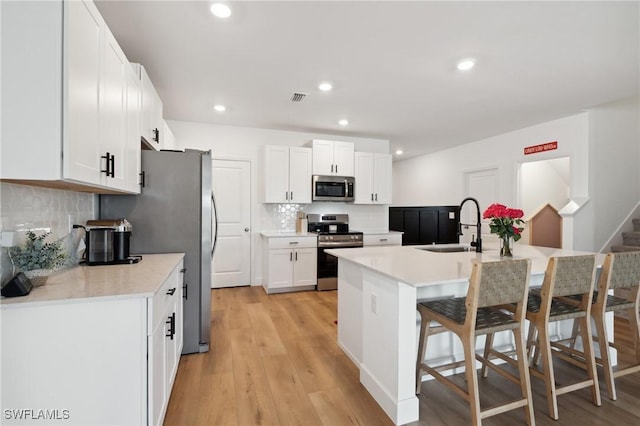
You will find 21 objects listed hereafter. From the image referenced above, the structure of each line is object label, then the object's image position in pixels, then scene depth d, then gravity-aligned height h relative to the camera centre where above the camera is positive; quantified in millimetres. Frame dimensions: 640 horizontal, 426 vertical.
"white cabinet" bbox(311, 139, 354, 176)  4770 +893
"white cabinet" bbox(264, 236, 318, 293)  4363 -718
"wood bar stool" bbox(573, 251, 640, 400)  1962 -510
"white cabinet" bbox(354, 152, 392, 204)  5059 +609
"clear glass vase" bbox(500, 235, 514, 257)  2382 -255
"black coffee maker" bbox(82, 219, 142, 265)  1946 -187
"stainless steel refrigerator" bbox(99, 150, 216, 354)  2387 -28
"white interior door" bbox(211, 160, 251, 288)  4656 -144
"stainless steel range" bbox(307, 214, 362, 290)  4566 -482
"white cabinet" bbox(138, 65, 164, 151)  2387 +851
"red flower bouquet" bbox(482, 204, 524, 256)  2305 -57
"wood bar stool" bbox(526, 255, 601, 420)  1777 -591
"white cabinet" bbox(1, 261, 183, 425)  1170 -594
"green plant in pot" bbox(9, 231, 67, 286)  1372 -207
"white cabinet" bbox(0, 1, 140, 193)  1195 +492
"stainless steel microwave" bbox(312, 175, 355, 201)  4746 +412
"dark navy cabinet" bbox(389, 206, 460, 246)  5859 -165
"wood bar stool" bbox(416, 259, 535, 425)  1584 -588
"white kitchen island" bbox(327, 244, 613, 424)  1724 -597
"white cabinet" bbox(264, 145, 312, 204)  4562 +598
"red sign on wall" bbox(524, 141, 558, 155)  4406 +999
